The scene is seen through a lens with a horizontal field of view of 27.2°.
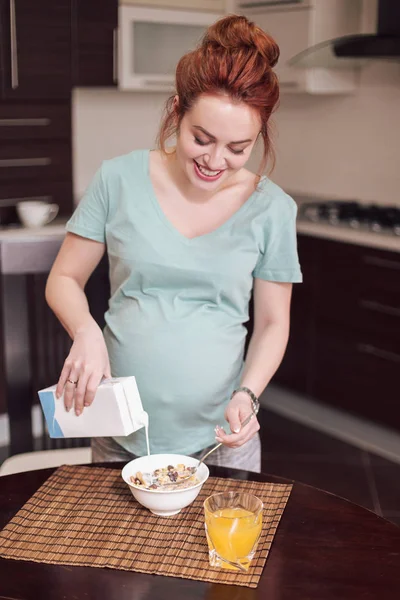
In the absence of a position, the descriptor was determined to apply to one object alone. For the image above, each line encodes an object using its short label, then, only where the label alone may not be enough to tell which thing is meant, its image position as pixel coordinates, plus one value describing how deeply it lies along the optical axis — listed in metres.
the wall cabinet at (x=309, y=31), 3.86
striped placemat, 1.27
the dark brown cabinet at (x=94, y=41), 3.83
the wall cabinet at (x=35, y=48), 3.63
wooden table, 1.20
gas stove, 3.63
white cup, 3.76
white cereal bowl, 1.37
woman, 1.64
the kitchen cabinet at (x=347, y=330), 3.48
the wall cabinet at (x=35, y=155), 3.84
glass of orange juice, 1.24
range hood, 3.44
